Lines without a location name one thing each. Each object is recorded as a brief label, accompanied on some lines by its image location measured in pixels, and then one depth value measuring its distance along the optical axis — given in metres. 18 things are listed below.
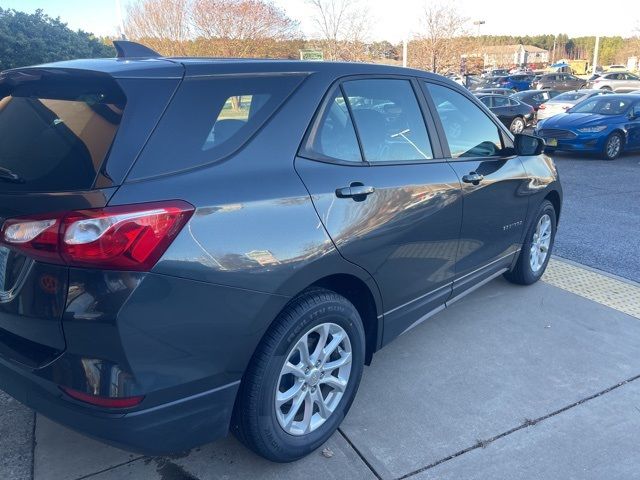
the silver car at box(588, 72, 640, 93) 28.08
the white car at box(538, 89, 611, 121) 17.39
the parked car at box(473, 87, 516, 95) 20.42
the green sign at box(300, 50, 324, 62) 16.15
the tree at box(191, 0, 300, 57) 25.55
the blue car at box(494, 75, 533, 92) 35.12
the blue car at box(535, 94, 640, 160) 11.89
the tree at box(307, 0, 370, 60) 24.72
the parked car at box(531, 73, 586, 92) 31.75
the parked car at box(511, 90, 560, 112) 19.77
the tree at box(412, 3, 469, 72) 29.09
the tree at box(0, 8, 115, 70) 12.54
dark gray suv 1.87
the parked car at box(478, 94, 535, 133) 17.28
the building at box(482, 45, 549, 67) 63.39
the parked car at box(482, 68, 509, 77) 48.12
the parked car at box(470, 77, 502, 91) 34.50
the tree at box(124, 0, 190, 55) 25.52
